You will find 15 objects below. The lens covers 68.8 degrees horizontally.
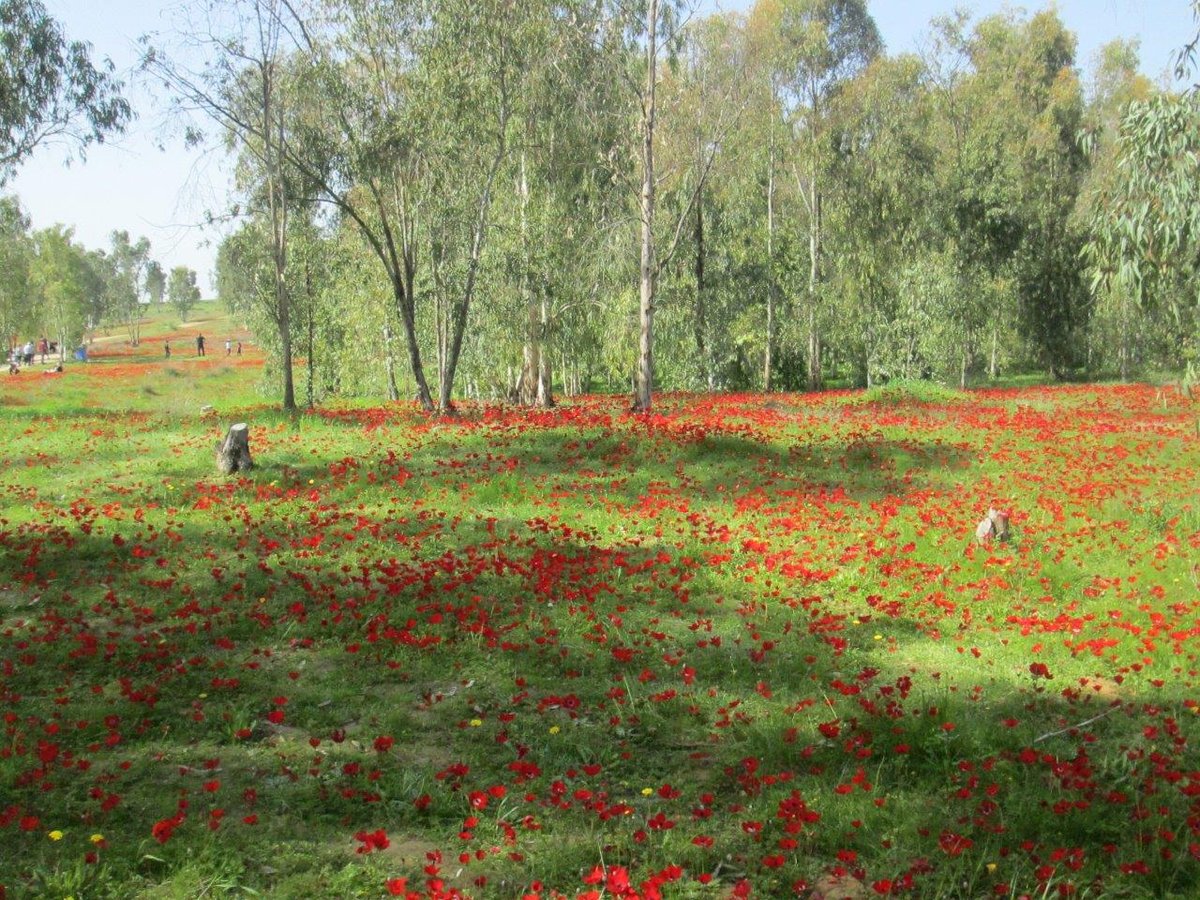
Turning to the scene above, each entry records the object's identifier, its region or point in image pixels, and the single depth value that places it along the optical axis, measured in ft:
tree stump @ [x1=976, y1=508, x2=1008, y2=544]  33.50
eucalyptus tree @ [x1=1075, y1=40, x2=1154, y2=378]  117.60
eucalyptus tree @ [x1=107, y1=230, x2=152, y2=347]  306.76
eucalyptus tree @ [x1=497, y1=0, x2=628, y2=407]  72.84
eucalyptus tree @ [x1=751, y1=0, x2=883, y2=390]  116.47
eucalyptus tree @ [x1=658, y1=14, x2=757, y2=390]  80.64
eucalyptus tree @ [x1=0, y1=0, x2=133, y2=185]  79.46
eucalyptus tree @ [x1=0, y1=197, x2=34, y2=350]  187.11
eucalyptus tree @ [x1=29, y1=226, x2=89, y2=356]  224.94
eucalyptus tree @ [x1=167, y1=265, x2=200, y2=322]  397.17
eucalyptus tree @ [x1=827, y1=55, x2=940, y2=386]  116.78
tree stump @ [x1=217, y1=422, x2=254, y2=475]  46.55
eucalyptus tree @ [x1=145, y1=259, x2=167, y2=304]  451.61
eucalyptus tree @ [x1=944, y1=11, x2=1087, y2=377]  118.42
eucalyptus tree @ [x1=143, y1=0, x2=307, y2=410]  70.28
